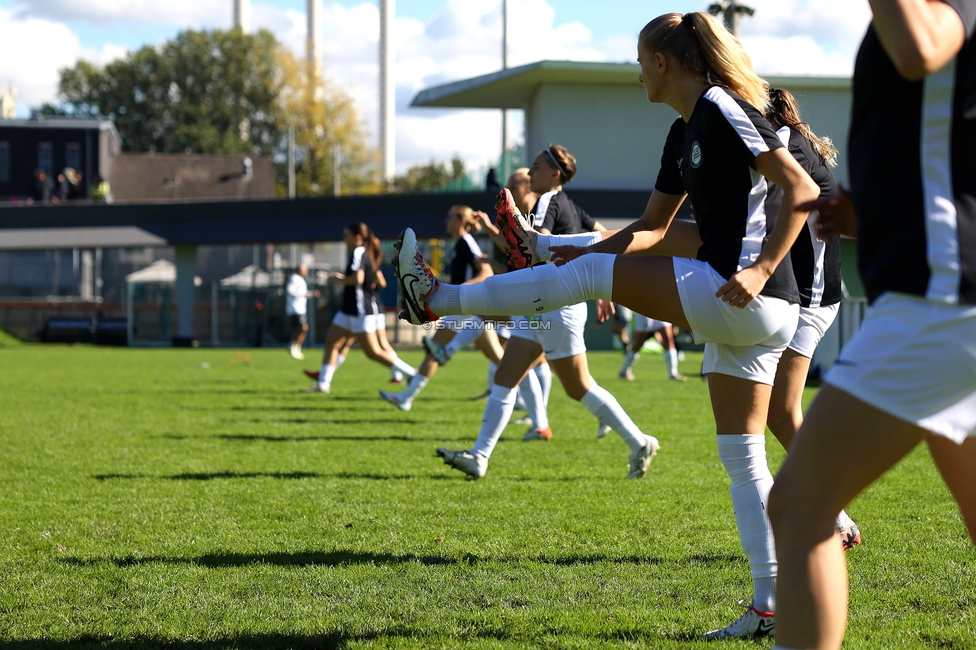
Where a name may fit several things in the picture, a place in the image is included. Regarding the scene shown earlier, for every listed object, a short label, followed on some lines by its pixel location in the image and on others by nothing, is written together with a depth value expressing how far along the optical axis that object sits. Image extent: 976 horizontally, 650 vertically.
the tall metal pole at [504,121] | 34.19
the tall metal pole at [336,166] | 62.59
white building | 33.03
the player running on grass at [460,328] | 10.38
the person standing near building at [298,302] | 25.34
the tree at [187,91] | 71.00
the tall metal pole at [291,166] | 61.00
